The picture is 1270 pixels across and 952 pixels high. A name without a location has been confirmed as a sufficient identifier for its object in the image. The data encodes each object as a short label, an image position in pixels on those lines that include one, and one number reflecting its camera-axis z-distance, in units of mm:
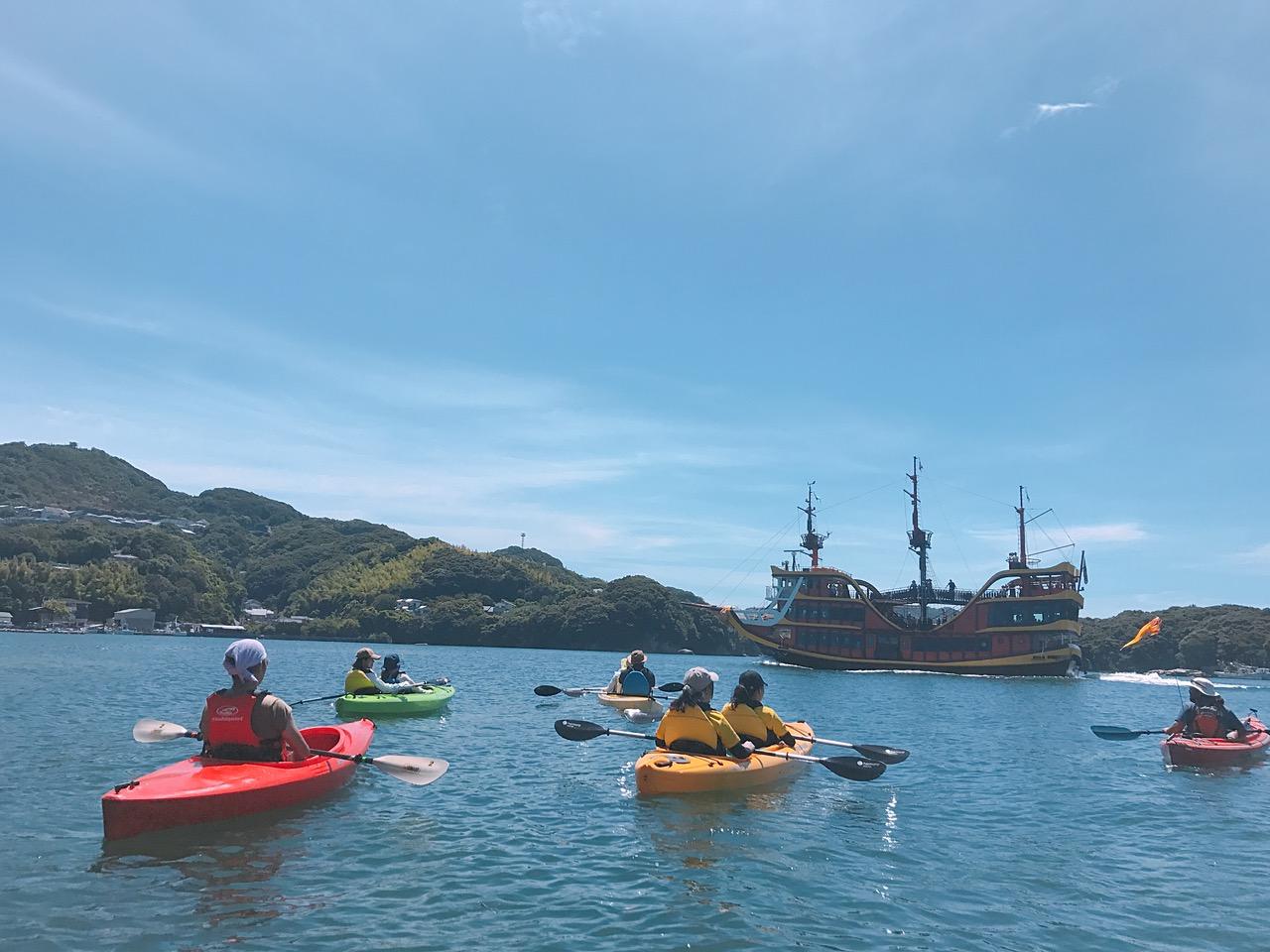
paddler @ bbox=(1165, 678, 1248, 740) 19672
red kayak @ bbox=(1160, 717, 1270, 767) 18953
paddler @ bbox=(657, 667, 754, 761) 14461
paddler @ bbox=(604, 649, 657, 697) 27609
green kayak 23062
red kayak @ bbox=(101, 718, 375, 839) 9891
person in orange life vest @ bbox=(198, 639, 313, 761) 11430
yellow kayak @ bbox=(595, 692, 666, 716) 25978
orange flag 38188
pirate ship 70625
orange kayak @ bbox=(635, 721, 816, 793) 13453
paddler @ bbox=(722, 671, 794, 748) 15453
